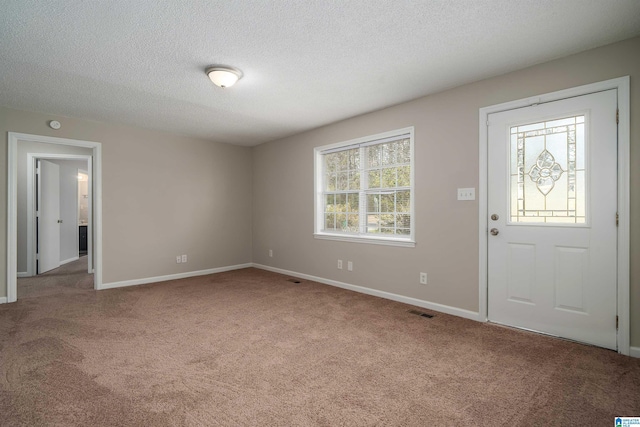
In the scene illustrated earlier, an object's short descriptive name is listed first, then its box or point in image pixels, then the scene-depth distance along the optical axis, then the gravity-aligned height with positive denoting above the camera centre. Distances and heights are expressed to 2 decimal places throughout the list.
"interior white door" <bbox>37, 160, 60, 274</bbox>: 5.60 -0.04
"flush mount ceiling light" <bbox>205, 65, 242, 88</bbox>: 2.84 +1.29
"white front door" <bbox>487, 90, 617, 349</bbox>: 2.51 -0.05
